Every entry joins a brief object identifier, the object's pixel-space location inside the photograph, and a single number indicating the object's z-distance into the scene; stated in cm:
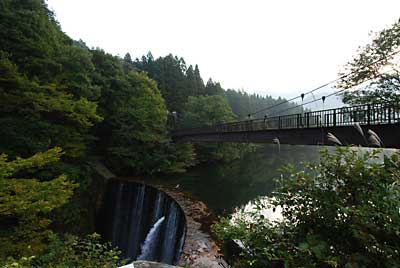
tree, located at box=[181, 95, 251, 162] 2417
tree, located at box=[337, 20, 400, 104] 871
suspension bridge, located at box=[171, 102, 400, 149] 464
